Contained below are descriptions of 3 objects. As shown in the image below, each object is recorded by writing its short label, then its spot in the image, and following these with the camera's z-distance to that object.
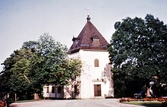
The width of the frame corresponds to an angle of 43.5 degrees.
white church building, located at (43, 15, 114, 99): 39.72
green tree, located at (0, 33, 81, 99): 36.25
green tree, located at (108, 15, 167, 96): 31.31
